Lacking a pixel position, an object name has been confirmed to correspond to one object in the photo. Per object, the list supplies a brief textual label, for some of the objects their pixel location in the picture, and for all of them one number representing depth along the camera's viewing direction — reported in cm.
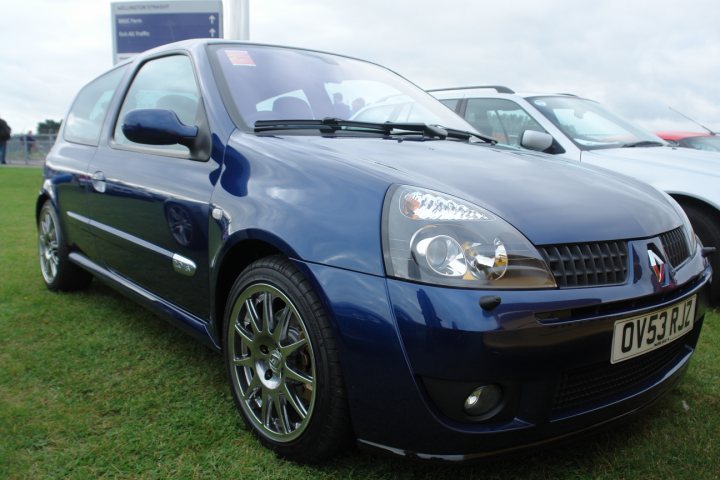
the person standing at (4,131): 1731
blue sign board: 1255
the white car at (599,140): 362
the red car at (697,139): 888
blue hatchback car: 156
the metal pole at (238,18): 729
